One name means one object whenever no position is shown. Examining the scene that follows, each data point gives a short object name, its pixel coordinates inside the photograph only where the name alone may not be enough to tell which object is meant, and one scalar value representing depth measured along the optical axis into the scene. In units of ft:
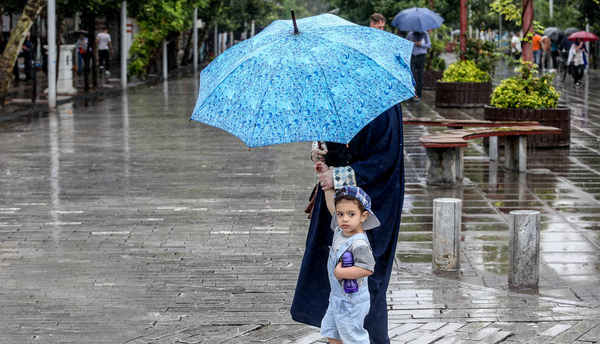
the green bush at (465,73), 69.67
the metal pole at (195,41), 127.25
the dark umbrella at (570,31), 129.80
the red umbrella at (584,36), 106.22
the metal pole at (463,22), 72.70
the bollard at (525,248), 20.40
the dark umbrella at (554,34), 126.11
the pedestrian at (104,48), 114.62
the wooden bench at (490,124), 40.09
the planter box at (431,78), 89.45
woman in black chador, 14.01
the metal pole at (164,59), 110.88
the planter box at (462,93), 68.69
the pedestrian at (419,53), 70.69
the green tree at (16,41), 63.16
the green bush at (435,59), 91.86
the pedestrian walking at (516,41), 110.31
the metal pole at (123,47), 91.15
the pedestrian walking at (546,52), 114.69
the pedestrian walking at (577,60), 96.53
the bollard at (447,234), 21.72
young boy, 13.19
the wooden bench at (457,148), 34.60
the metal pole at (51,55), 67.05
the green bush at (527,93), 44.78
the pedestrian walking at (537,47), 105.47
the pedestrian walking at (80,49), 115.85
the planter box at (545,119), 44.11
